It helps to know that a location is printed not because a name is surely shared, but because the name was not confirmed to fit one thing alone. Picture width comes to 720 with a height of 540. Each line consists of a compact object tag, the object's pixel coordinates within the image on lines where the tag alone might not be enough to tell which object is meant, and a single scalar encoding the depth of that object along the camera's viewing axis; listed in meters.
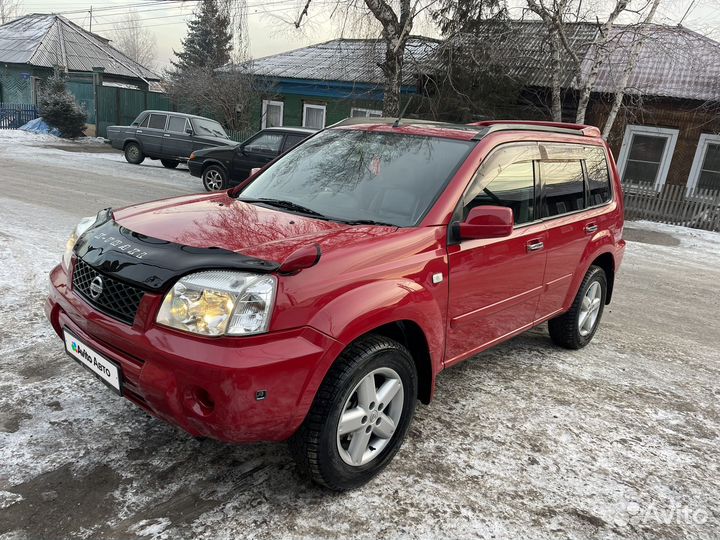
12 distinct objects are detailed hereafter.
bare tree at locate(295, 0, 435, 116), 13.61
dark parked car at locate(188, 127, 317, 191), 12.59
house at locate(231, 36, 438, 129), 18.23
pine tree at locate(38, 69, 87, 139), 22.72
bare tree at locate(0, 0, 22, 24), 57.14
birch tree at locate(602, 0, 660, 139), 12.37
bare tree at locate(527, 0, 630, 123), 12.01
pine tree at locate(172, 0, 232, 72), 45.16
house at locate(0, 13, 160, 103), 29.36
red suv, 2.33
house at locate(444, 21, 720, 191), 15.84
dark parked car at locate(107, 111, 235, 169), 17.06
